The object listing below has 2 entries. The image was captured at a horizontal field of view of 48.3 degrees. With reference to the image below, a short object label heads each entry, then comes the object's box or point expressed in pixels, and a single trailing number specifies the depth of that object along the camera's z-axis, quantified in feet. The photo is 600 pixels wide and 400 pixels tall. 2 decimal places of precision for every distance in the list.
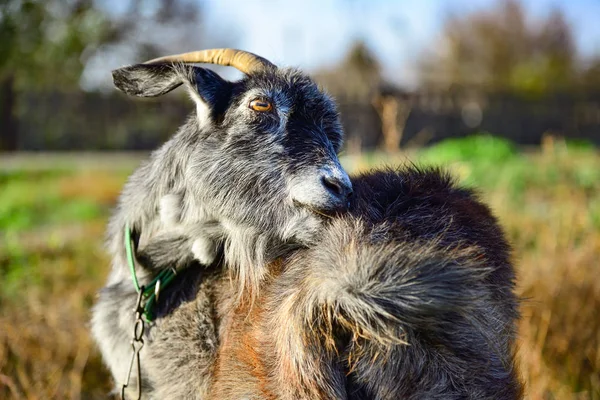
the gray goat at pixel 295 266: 7.32
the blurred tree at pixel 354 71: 71.92
